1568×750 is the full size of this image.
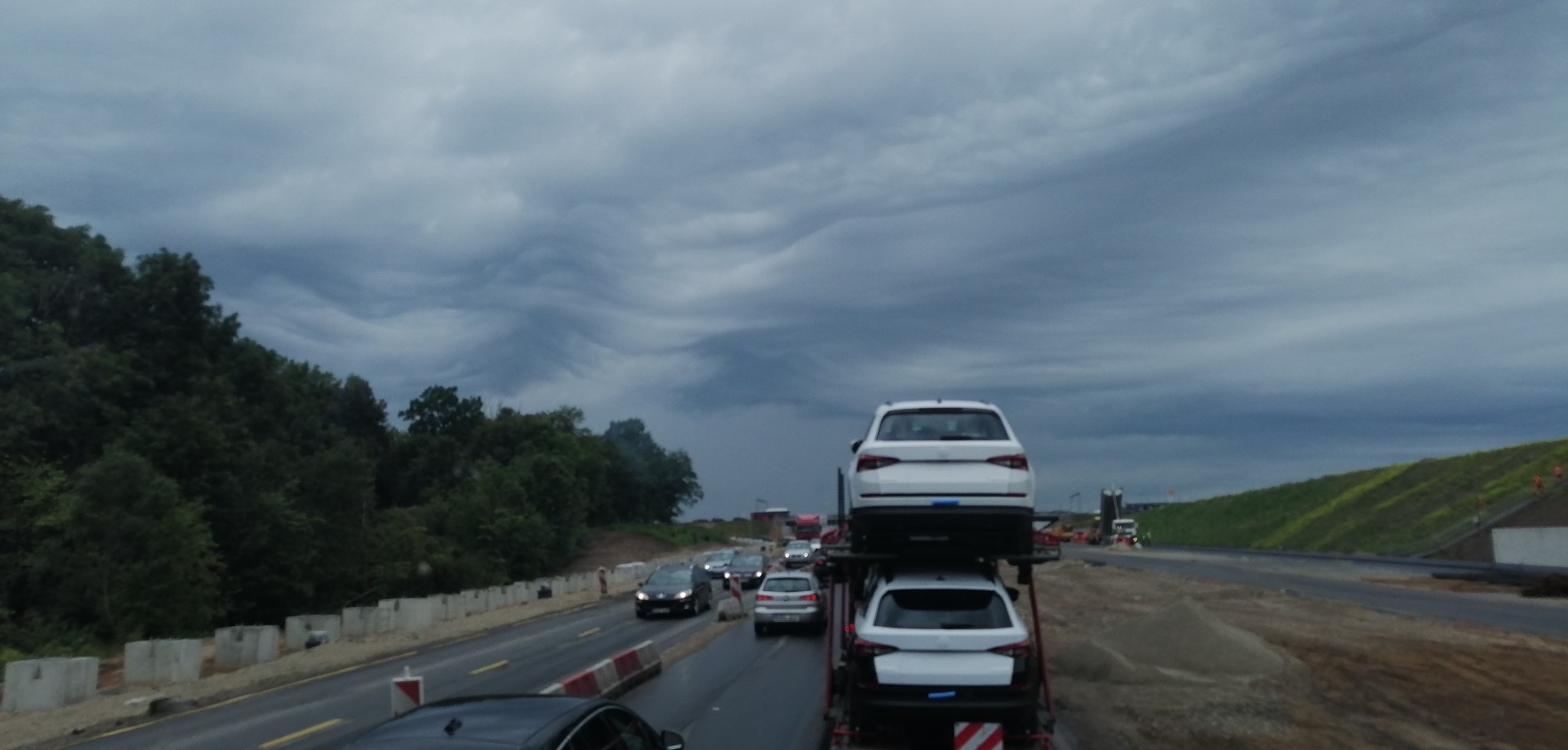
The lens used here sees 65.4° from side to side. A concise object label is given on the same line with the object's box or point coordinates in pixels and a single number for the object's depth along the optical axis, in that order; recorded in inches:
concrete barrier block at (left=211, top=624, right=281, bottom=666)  1019.3
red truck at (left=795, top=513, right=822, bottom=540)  3275.1
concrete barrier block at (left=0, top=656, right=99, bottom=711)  732.0
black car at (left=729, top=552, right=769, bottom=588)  2011.6
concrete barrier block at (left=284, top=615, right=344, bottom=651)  1197.1
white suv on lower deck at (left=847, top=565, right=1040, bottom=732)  418.9
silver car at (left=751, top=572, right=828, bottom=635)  1083.9
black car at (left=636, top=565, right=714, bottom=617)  1365.7
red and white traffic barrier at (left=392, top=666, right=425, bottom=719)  500.4
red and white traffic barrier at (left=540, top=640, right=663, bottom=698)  587.0
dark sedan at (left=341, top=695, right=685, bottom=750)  234.1
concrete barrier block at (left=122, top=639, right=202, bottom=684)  874.8
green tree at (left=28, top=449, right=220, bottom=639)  1270.9
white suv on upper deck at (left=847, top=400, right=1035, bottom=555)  437.7
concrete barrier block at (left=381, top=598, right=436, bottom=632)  1371.8
